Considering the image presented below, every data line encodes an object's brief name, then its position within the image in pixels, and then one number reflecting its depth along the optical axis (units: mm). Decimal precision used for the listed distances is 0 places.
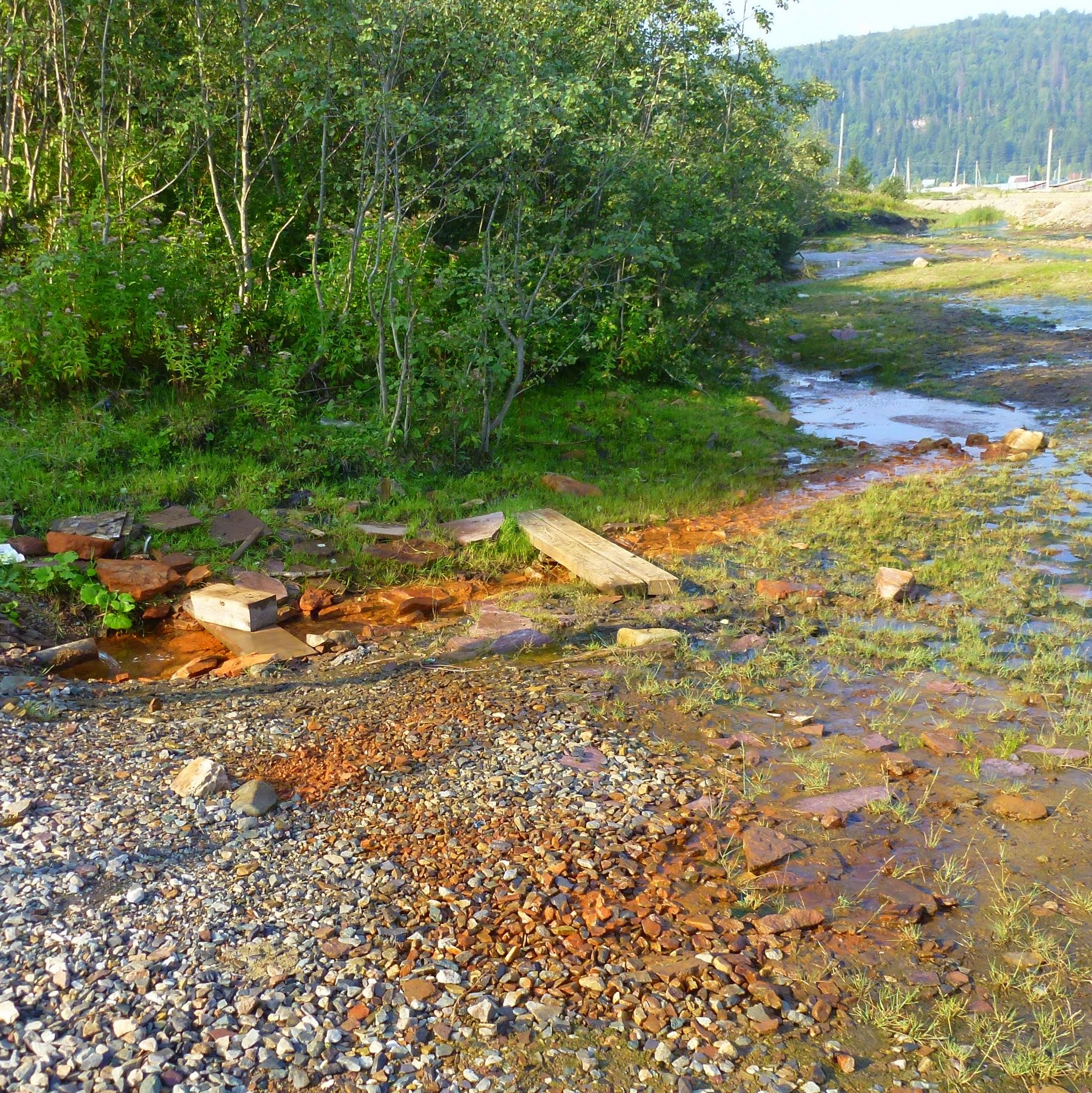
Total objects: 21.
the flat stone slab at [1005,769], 4453
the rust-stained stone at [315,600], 6699
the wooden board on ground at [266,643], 5938
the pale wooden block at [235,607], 6207
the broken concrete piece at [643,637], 5953
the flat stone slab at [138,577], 6539
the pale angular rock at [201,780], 4004
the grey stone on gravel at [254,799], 3914
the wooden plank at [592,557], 6832
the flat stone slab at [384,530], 7688
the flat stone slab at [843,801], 4172
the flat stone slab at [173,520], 7281
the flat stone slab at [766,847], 3750
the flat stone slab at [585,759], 4449
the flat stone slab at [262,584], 6680
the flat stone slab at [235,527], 7301
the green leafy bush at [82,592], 6344
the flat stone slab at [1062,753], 4594
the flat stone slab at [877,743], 4715
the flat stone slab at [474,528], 7768
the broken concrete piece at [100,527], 6914
